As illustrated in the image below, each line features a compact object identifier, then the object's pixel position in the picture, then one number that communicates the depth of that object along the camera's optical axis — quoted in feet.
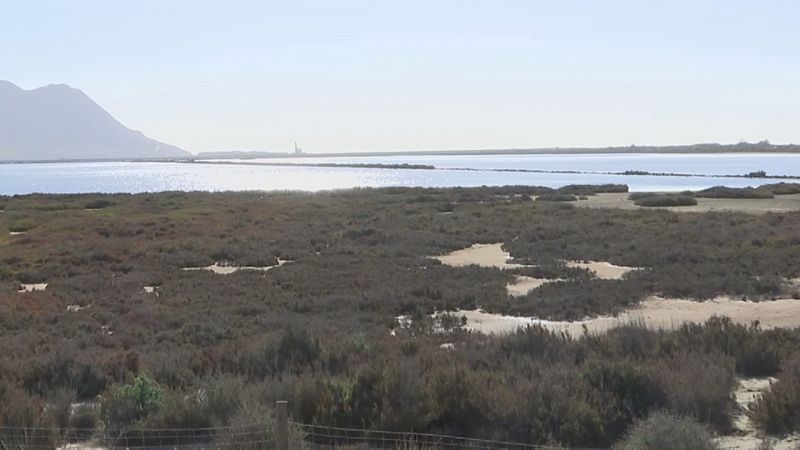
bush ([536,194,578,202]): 195.42
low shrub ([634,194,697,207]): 169.54
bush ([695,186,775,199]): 185.78
